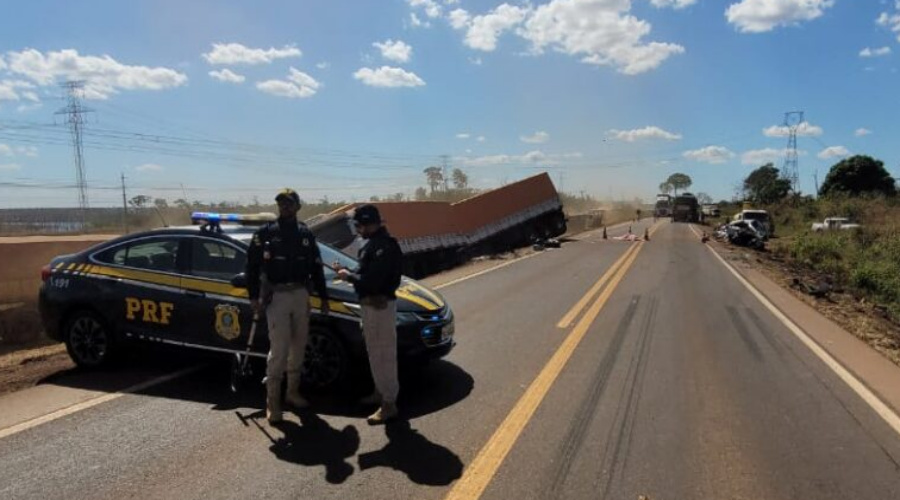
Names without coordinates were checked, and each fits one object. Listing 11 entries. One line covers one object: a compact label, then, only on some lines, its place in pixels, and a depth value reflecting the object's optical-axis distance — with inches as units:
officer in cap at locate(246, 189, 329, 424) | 210.5
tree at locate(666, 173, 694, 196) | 7322.8
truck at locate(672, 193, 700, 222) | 2546.8
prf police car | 240.1
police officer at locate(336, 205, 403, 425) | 209.3
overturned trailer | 539.9
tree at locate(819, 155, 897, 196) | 2450.8
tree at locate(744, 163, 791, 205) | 3348.9
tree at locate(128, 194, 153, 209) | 2944.9
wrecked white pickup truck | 1460.4
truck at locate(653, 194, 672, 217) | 3309.5
